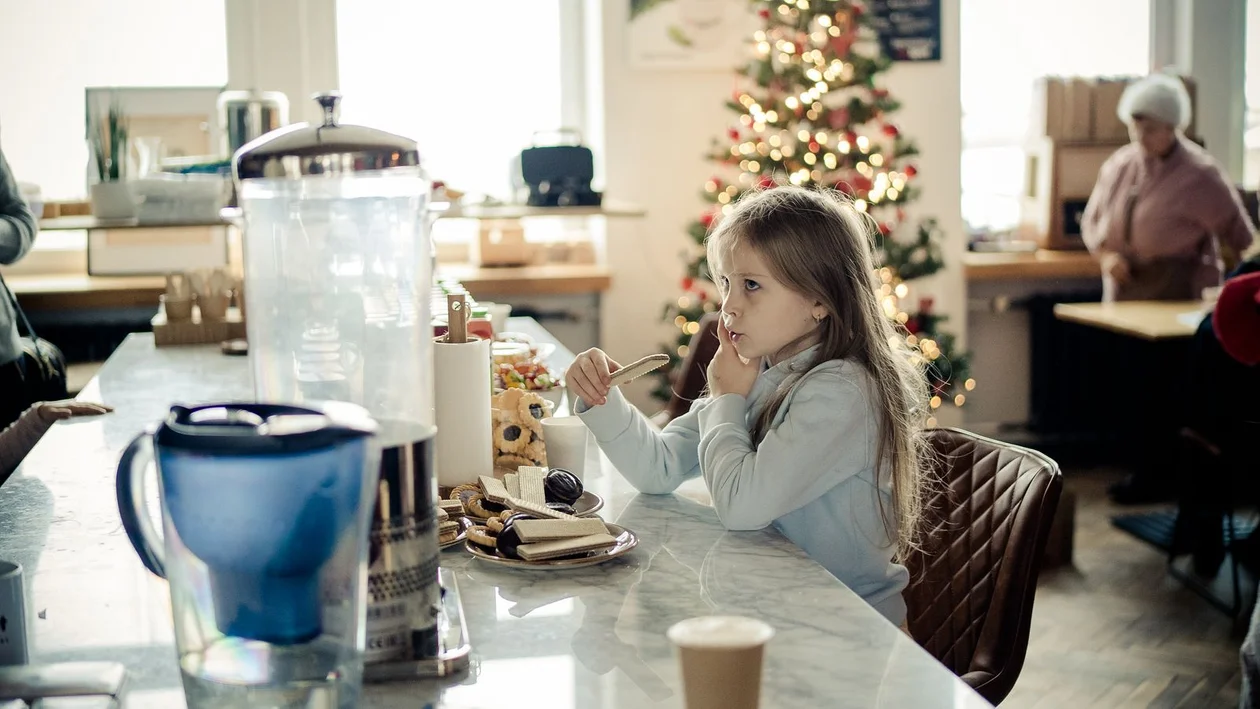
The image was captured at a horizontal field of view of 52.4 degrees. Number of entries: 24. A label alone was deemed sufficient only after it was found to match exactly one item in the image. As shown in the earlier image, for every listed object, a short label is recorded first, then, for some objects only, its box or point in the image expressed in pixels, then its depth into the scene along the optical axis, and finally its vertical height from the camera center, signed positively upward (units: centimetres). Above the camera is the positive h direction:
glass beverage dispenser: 109 -5
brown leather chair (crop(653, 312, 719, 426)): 274 -31
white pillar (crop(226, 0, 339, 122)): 484 +67
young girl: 152 -24
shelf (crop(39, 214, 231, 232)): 339 +0
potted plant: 345 +12
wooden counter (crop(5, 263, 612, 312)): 455 -23
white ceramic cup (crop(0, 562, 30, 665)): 97 -30
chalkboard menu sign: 509 +73
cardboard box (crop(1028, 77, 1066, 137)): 528 +43
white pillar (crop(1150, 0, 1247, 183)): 555 +66
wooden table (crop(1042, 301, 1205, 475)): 439 -67
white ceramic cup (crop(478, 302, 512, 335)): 296 -22
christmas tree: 462 +28
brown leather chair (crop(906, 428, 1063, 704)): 150 -43
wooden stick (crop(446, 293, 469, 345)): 152 -12
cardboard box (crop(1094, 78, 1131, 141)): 534 +42
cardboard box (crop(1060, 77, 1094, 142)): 531 +42
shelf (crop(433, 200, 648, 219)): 367 +2
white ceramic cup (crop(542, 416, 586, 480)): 169 -30
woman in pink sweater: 479 -1
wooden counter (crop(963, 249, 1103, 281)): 525 -23
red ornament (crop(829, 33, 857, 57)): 463 +61
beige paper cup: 81 -28
